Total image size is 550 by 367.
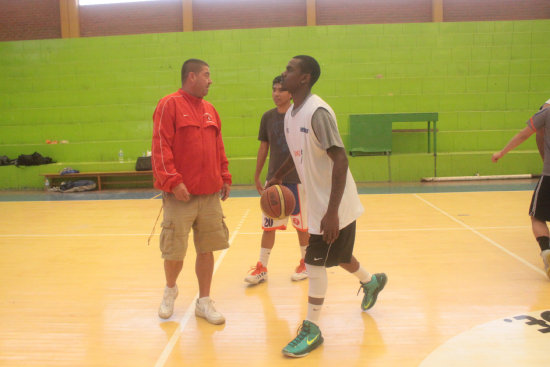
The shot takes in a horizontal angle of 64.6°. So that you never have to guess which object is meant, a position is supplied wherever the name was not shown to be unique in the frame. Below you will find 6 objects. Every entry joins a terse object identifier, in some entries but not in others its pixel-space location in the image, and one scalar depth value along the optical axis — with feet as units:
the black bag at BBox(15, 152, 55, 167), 35.70
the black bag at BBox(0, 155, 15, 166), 36.29
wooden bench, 34.47
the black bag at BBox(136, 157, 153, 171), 35.06
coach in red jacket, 8.79
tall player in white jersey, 7.52
